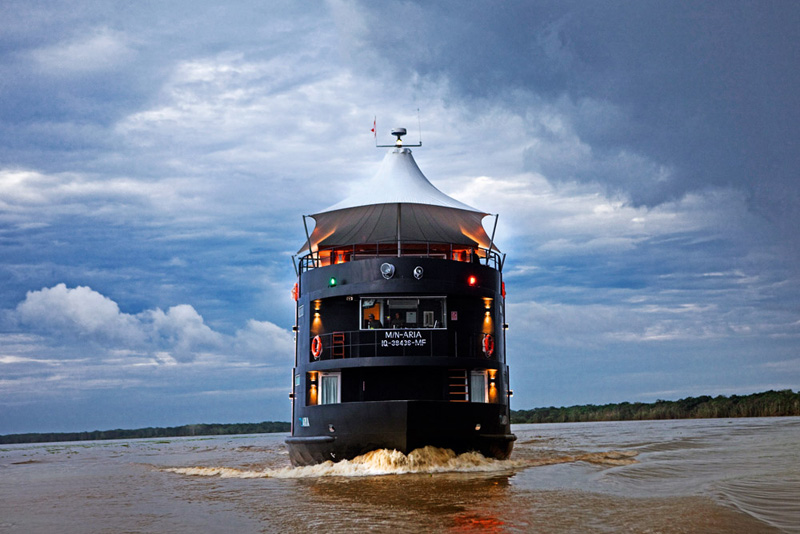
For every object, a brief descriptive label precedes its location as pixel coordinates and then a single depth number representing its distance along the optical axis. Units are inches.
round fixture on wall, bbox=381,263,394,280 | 884.6
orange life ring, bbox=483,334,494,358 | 926.4
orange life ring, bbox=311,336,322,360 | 920.3
